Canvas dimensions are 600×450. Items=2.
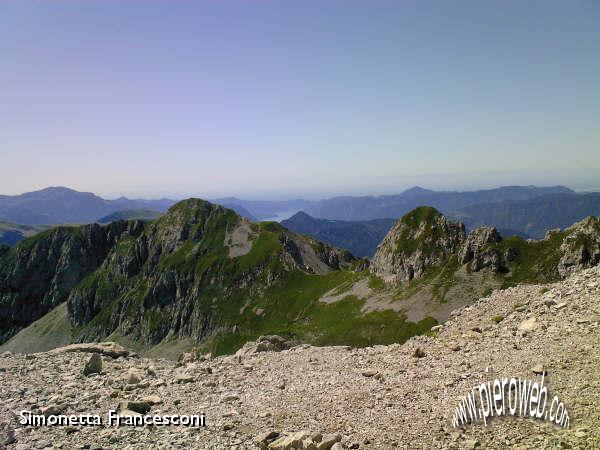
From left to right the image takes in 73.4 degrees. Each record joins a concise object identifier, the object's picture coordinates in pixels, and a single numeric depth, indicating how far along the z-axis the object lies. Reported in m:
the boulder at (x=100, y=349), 29.73
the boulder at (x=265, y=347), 33.44
